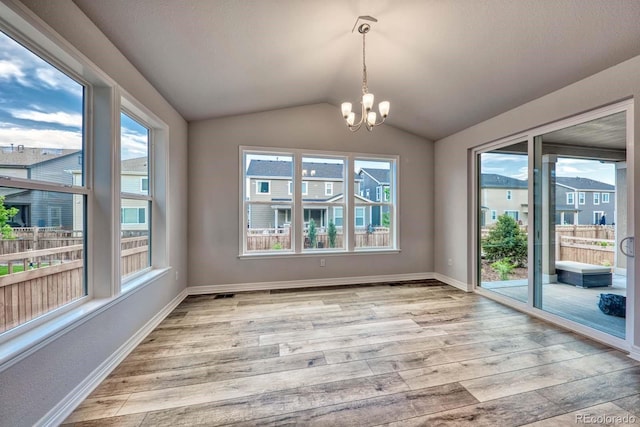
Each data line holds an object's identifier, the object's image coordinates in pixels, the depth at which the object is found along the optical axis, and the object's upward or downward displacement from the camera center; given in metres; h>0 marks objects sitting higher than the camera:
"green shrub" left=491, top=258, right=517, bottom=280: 3.64 -0.76
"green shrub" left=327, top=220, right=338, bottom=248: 4.47 -0.30
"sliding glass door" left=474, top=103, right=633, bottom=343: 2.47 -0.07
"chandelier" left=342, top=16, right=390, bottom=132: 2.40 +1.06
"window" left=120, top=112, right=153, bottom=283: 2.48 +0.21
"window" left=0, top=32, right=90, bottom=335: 1.42 +0.19
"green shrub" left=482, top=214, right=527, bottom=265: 3.43 -0.39
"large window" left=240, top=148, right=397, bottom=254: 4.19 +0.21
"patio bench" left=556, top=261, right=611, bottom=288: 2.65 -0.65
